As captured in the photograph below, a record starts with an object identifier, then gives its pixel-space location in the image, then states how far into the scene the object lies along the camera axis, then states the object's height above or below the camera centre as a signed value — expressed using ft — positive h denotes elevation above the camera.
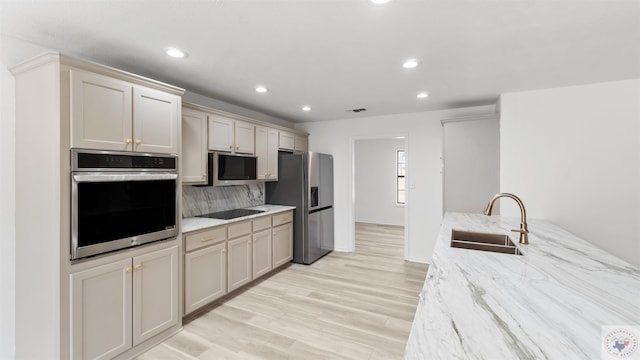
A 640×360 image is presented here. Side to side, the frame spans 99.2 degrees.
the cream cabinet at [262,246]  11.51 -3.00
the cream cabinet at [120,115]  5.89 +1.53
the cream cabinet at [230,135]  10.39 +1.78
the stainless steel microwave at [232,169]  10.39 +0.38
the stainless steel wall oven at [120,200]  5.88 -0.54
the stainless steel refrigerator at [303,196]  13.94 -0.92
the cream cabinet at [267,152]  12.80 +1.26
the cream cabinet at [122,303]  5.95 -3.08
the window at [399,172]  24.77 +0.60
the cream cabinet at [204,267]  8.64 -3.02
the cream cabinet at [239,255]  10.24 -3.01
